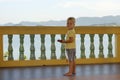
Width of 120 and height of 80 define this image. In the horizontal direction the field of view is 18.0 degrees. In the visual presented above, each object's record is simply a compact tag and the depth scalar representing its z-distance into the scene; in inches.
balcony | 348.5
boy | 281.3
